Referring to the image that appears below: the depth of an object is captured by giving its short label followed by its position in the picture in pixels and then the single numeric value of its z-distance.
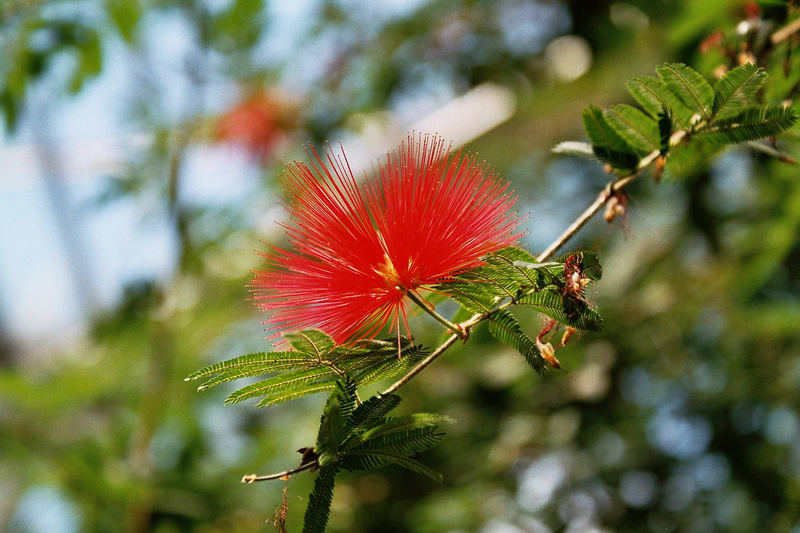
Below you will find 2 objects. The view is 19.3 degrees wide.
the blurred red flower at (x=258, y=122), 3.40
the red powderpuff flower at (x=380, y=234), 0.52
